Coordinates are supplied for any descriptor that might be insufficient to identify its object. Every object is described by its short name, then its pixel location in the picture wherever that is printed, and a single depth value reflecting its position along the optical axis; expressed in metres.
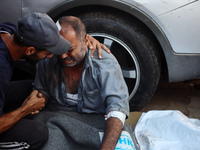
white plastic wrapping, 2.06
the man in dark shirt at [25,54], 1.71
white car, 2.26
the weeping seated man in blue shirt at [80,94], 1.88
